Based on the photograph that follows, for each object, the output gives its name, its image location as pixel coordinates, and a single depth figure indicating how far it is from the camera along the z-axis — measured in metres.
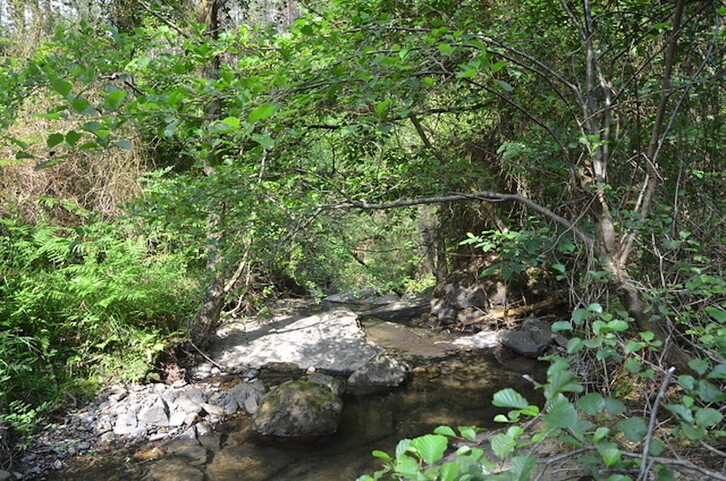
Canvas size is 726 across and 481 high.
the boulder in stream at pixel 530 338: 7.98
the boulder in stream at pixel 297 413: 5.40
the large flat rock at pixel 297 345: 7.64
